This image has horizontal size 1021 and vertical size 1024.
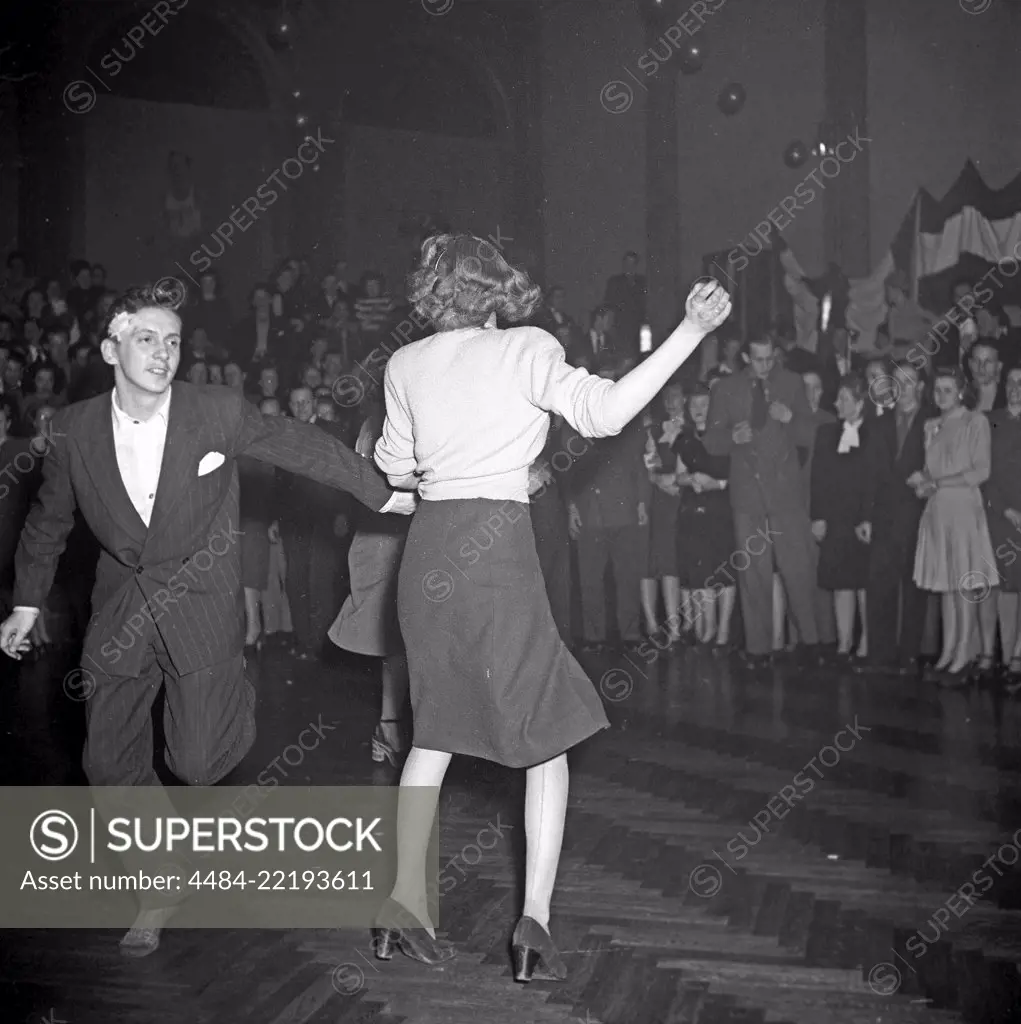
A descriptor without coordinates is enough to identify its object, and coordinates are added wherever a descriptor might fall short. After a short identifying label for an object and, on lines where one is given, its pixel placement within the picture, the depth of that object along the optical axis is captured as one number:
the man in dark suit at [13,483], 7.65
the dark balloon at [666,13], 11.41
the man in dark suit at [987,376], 6.53
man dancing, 3.20
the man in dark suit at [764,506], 7.26
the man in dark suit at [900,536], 6.88
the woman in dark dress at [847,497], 7.06
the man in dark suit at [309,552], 7.68
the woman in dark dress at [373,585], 4.53
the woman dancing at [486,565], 2.87
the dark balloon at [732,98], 11.10
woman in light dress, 6.45
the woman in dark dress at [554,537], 6.05
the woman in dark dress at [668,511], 7.86
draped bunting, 10.12
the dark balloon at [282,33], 12.16
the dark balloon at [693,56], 11.05
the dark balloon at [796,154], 11.00
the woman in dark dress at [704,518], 7.54
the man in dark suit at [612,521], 7.90
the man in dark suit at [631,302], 10.49
